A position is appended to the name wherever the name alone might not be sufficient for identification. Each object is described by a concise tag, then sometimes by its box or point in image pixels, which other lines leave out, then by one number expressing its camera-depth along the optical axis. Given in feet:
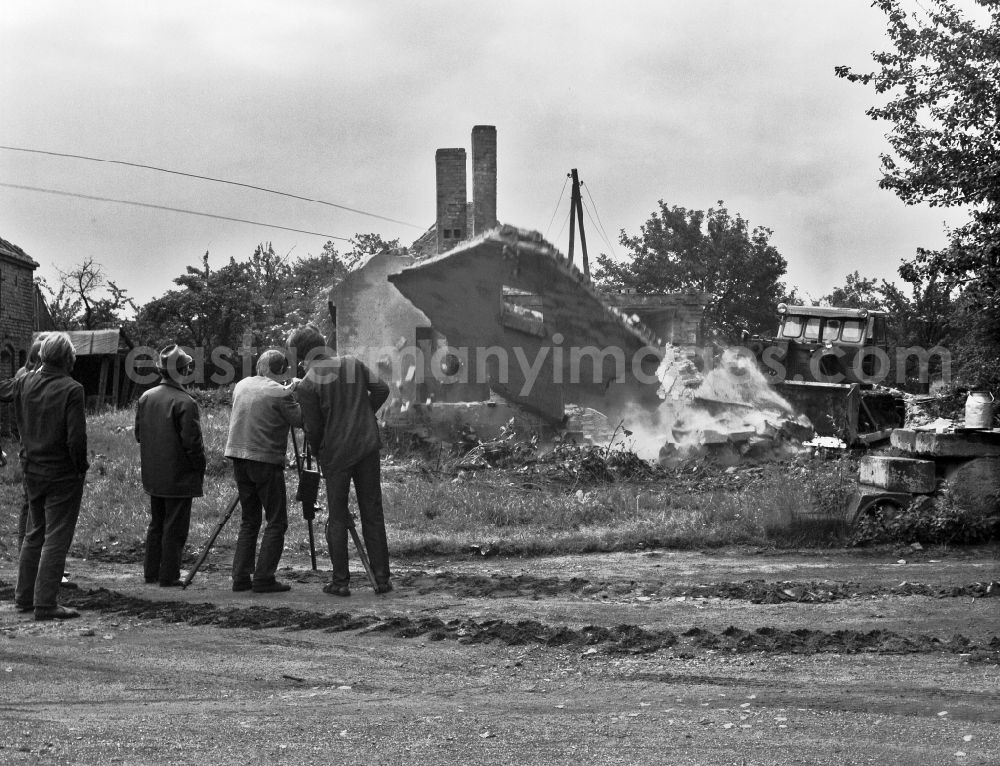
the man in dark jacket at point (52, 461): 23.03
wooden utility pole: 111.45
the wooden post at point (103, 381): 107.96
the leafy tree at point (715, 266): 195.00
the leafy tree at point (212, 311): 158.10
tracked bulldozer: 79.10
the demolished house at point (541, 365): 60.70
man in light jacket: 26.73
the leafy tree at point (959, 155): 38.50
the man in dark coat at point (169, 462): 27.86
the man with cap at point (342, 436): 26.27
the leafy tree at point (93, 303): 172.65
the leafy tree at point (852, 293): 191.18
